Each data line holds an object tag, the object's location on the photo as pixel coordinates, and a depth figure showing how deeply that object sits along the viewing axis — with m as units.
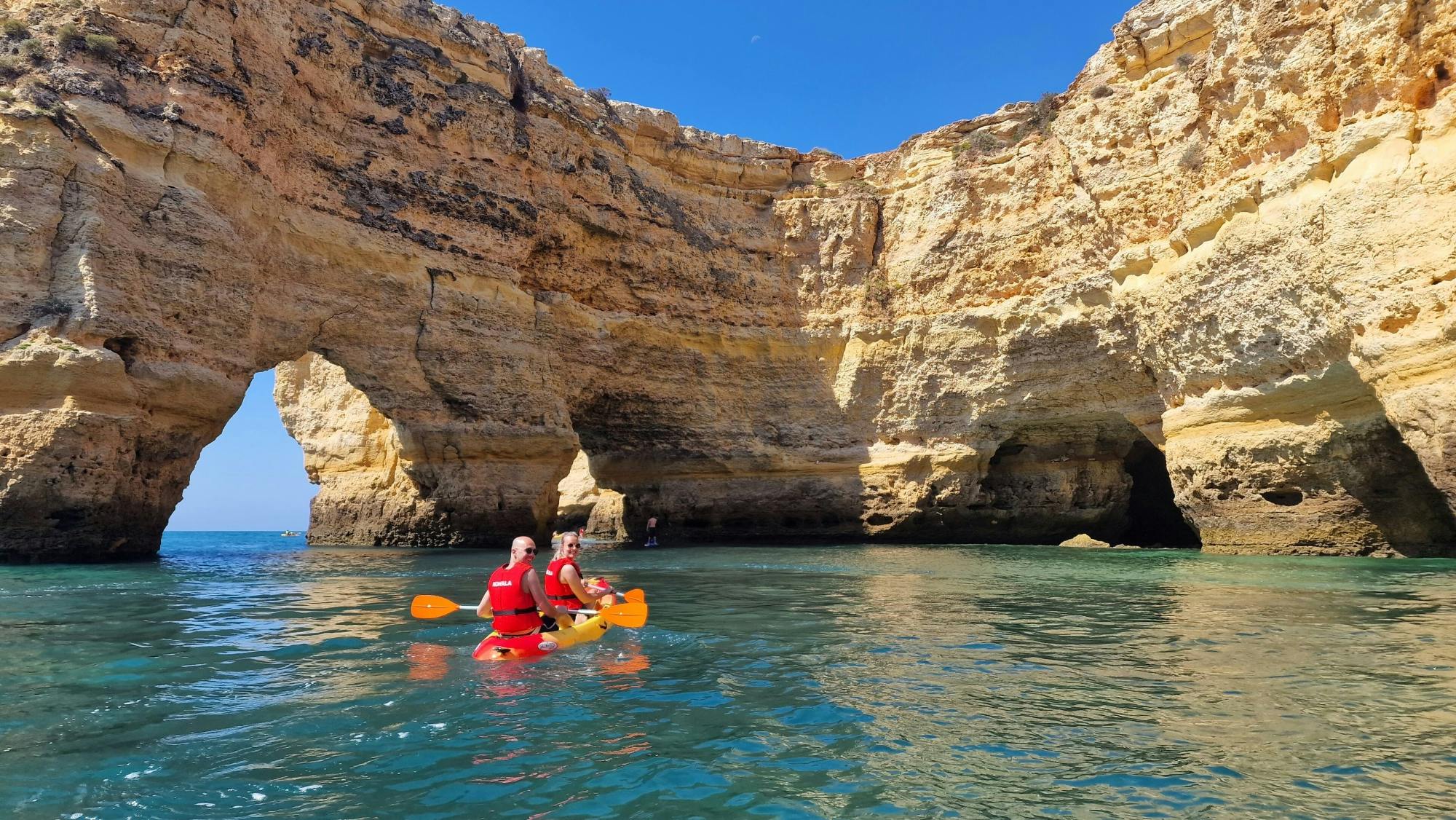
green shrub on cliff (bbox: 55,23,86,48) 14.89
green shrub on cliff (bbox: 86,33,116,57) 15.09
